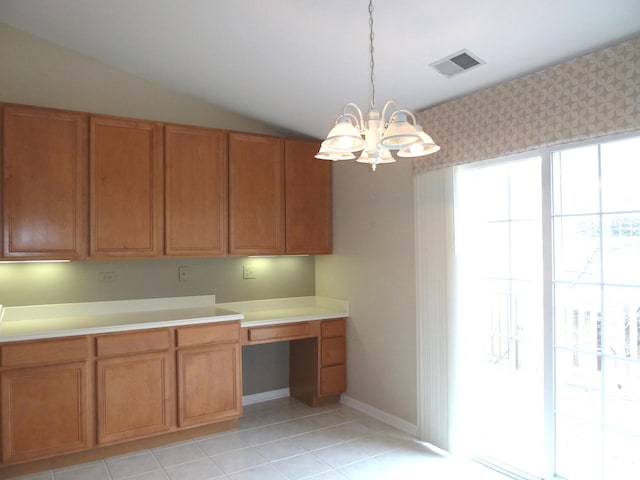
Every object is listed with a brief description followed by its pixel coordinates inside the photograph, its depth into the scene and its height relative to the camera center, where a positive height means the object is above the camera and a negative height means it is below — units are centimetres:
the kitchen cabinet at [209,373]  342 -100
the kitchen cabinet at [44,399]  285 -100
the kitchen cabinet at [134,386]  314 -101
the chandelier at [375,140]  169 +40
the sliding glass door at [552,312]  239 -42
